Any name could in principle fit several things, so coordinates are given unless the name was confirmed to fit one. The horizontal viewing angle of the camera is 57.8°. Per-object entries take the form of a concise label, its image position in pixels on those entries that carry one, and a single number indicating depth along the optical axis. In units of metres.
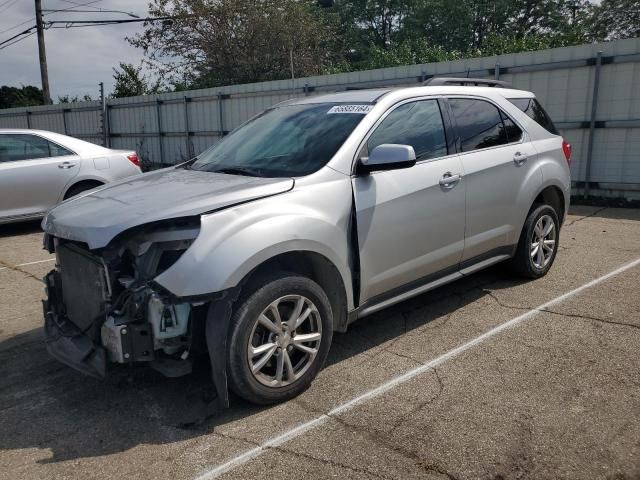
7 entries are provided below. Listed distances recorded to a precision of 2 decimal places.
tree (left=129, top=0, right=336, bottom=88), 25.16
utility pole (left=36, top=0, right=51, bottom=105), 27.09
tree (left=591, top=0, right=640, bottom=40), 33.06
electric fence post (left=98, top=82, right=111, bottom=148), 19.67
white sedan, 8.29
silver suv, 3.09
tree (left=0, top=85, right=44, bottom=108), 51.22
